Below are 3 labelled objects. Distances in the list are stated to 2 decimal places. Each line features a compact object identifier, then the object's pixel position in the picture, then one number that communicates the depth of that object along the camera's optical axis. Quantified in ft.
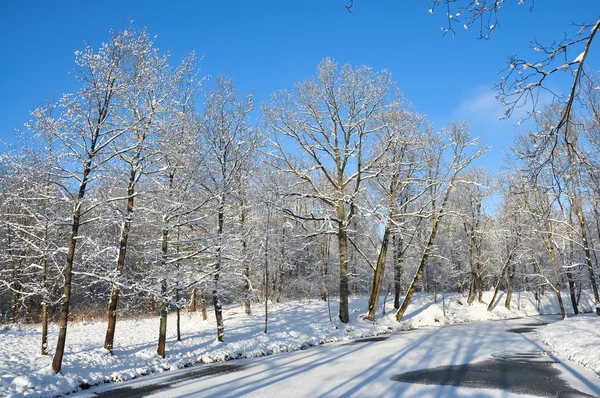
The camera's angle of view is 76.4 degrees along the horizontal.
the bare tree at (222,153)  55.42
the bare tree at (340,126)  66.85
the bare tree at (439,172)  75.89
